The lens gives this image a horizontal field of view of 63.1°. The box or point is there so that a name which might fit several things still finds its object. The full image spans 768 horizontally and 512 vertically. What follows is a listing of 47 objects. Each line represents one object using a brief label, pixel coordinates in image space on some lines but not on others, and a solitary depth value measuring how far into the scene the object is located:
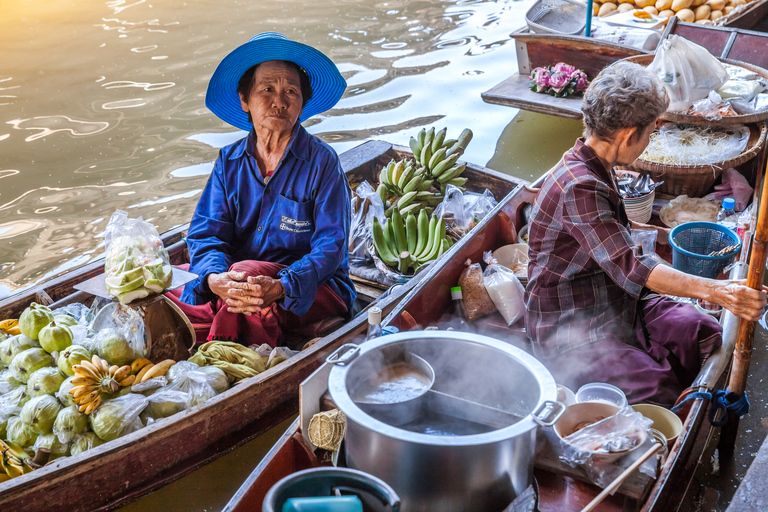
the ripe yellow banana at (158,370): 2.67
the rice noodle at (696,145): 4.02
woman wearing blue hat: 2.77
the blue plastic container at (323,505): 1.33
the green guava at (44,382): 2.62
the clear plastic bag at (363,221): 3.91
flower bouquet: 5.31
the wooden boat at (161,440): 2.21
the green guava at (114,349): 2.71
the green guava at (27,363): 2.71
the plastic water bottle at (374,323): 2.05
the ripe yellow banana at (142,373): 2.67
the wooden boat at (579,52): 5.25
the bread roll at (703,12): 7.22
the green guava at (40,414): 2.52
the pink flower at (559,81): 5.31
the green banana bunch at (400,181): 4.21
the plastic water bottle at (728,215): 3.64
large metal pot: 1.42
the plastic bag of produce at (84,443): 2.49
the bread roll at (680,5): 7.11
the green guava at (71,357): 2.63
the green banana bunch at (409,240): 3.68
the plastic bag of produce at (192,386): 2.61
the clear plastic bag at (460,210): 3.98
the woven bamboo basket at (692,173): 3.86
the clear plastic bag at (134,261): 2.57
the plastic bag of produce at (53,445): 2.49
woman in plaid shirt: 2.14
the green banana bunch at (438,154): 4.29
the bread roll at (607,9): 7.56
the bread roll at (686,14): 7.10
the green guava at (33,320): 2.79
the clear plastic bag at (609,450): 1.73
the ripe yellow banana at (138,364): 2.72
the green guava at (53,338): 2.72
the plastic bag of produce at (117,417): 2.50
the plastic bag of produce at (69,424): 2.50
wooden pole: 1.89
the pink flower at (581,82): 5.32
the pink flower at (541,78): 5.45
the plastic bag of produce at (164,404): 2.59
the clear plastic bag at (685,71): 4.29
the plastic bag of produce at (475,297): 3.03
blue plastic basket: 3.07
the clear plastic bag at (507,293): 2.98
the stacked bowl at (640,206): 3.70
